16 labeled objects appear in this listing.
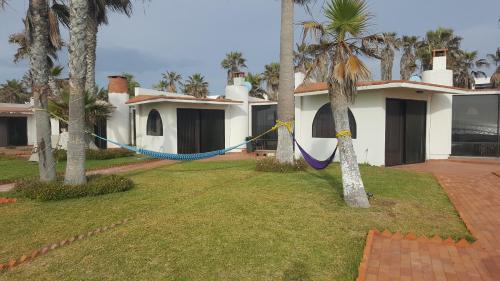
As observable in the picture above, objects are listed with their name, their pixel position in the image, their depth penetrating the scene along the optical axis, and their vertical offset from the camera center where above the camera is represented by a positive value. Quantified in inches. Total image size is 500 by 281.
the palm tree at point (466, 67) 1130.7 +205.3
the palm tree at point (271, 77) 1299.2 +191.3
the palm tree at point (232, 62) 1472.7 +280.9
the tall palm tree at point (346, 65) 236.5 +43.0
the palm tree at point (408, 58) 1149.1 +233.5
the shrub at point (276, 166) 412.8 -43.8
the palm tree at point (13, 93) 1865.2 +197.1
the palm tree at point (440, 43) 1114.1 +273.7
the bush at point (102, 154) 595.2 -41.6
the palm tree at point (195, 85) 1548.8 +198.3
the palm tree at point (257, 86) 1315.2 +162.7
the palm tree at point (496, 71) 1023.6 +174.9
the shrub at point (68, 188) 275.9 -47.8
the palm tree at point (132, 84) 1413.1 +192.9
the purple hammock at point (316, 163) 352.2 -33.8
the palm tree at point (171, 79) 1669.5 +241.2
